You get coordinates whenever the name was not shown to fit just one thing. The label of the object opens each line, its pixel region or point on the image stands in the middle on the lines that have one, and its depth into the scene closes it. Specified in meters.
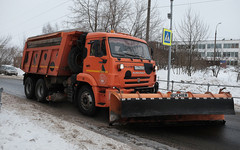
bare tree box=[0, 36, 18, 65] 34.25
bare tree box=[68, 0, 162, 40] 18.11
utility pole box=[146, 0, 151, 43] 14.18
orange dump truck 5.16
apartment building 67.61
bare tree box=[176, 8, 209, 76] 17.45
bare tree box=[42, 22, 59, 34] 57.85
